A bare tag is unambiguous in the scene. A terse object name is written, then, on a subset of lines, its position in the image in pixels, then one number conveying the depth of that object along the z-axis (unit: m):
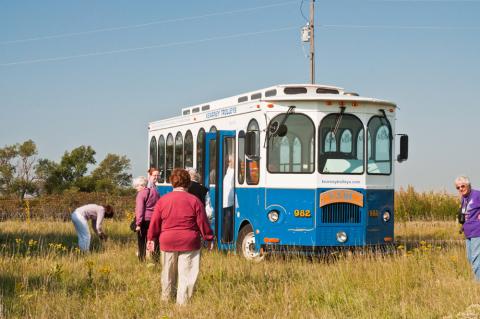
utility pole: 34.78
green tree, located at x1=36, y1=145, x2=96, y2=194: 70.69
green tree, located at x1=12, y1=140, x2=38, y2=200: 71.00
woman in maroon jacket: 10.68
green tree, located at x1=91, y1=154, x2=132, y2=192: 72.56
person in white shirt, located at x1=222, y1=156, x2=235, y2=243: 17.44
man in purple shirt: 12.86
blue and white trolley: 16.06
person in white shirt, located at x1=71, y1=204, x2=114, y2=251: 18.52
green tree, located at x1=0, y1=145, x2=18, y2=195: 73.38
